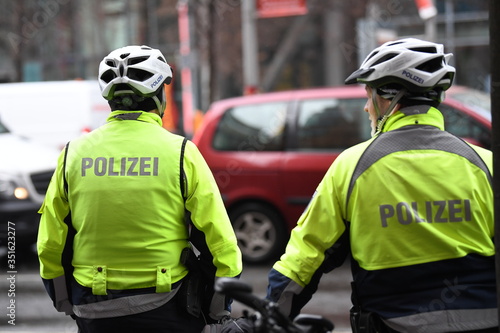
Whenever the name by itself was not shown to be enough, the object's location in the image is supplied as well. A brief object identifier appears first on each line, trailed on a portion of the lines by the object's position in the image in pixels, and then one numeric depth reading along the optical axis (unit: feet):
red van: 48.95
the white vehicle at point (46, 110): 70.34
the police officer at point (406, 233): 14.27
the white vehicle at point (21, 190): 49.04
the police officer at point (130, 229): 16.88
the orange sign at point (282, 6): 86.71
